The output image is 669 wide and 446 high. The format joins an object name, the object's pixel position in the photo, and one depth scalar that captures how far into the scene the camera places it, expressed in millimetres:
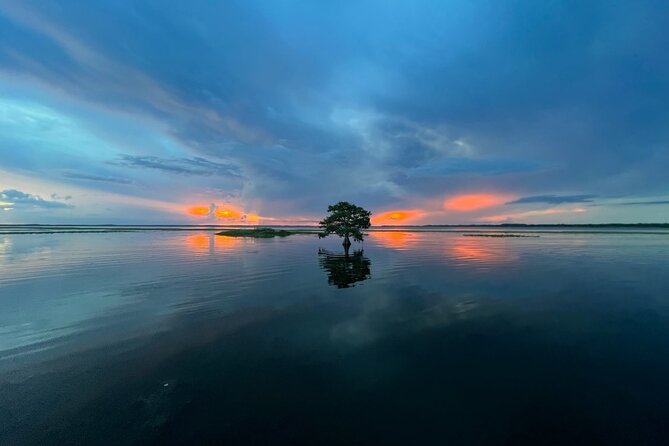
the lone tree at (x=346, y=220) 64562
